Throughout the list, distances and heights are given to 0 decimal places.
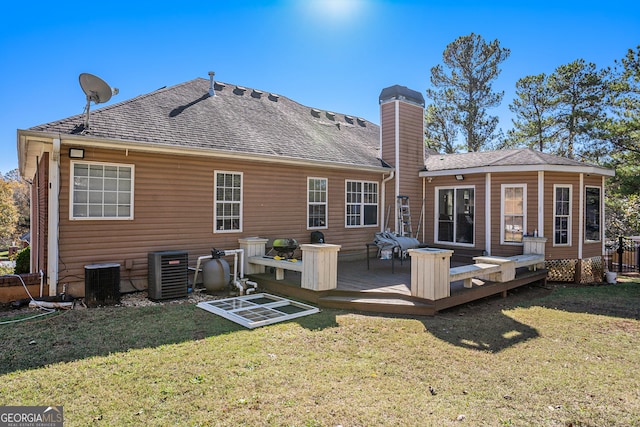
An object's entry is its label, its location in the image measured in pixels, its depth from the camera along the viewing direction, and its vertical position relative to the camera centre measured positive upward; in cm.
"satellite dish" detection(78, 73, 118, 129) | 645 +227
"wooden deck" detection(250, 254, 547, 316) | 597 -139
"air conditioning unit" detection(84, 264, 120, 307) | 605 -121
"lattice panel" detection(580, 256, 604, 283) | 977 -143
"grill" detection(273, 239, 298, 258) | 820 -70
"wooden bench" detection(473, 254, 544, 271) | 752 -95
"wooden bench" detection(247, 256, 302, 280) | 694 -98
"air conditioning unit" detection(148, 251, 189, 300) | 664 -114
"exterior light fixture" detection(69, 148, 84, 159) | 630 +106
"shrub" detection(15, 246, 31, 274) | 1043 -146
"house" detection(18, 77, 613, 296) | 654 +78
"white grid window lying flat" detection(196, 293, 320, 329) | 539 -157
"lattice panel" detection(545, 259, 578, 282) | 957 -138
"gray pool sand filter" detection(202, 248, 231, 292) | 728 -120
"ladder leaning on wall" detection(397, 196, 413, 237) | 1116 -4
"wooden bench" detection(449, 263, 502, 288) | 645 -103
